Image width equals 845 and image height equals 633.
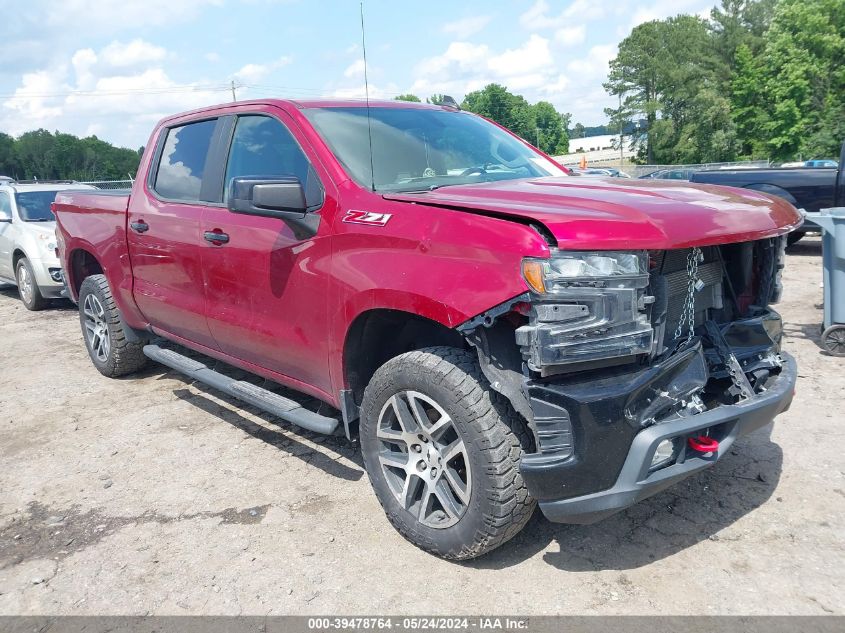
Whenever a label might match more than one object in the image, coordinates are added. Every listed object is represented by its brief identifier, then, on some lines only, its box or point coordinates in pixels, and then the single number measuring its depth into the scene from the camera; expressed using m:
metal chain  2.78
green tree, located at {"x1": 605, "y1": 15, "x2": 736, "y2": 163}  56.94
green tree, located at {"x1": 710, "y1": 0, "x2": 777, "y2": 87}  56.50
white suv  9.28
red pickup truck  2.43
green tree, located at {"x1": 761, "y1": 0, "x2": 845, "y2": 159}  44.34
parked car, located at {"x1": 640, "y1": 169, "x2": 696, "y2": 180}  18.63
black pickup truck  10.71
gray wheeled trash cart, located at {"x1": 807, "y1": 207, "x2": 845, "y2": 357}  5.39
